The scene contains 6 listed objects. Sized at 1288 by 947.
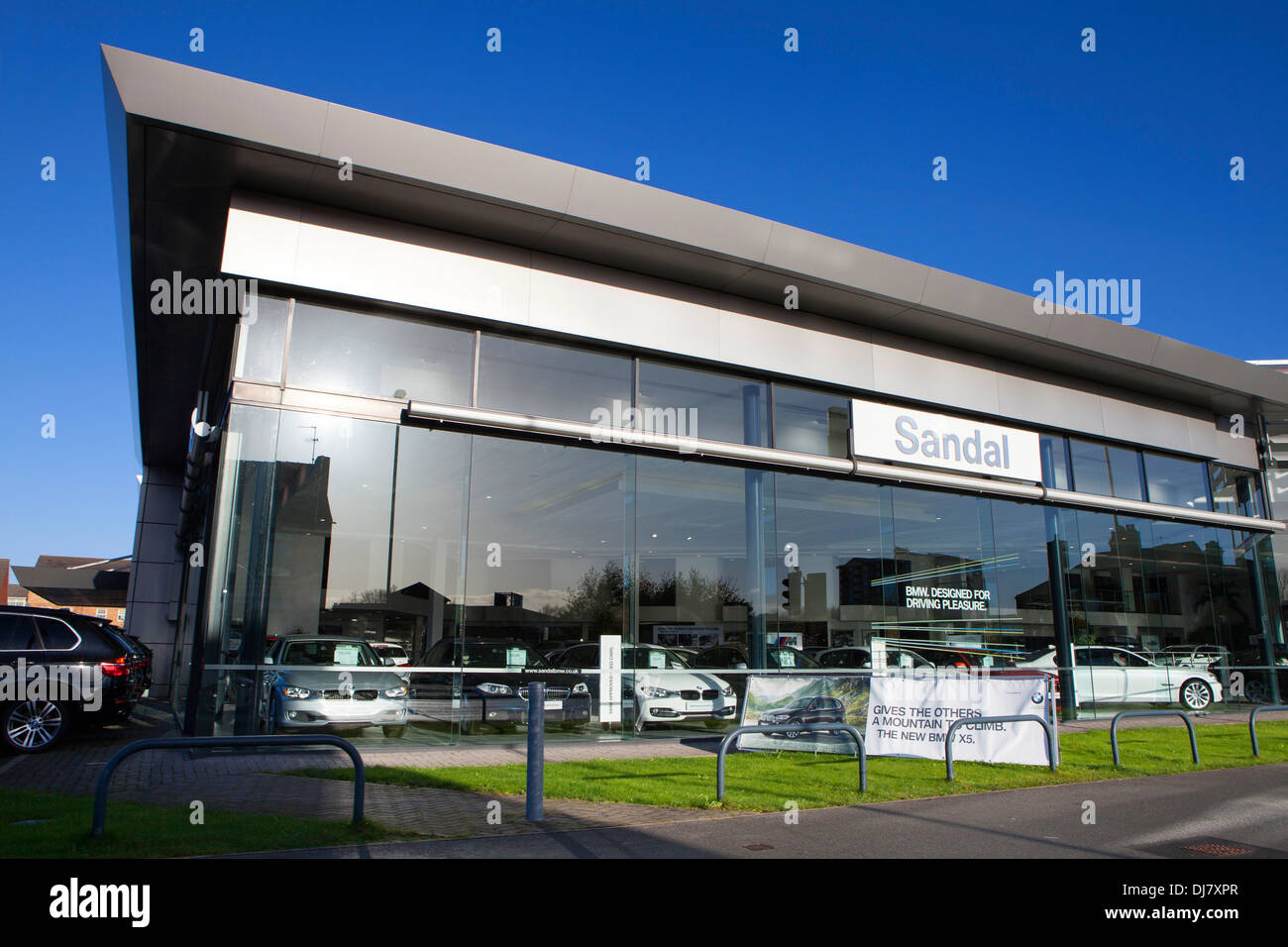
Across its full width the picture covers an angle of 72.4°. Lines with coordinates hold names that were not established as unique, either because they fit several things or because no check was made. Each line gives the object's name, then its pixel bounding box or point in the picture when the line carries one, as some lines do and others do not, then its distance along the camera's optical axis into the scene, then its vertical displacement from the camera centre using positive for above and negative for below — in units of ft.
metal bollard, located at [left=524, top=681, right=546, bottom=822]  23.85 -3.14
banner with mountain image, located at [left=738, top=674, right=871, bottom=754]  37.24 -2.94
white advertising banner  34.73 -3.07
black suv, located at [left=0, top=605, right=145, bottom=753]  35.94 -1.91
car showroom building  36.96 +11.76
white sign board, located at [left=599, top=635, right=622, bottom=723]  43.75 -2.21
